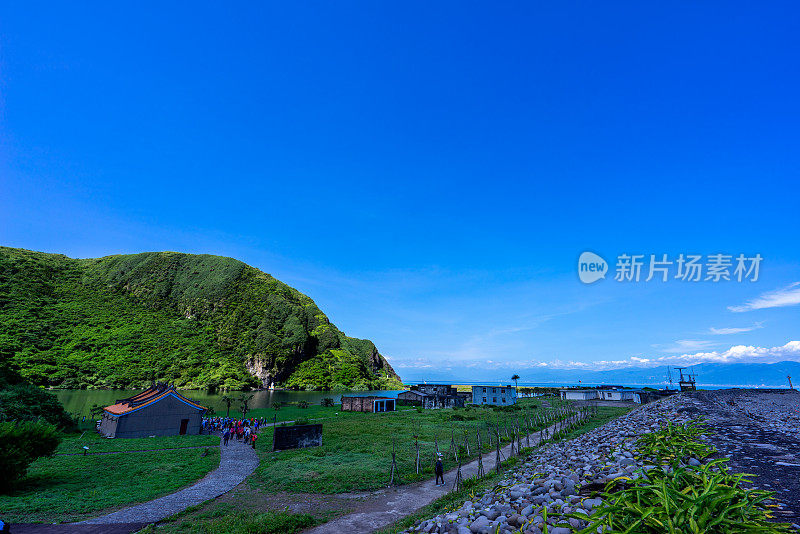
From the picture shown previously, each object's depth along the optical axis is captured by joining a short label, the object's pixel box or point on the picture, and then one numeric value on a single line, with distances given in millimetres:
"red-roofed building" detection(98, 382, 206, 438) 43281
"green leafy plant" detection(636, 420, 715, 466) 11922
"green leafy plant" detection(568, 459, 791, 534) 6000
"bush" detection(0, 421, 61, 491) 20922
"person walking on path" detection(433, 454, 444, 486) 23125
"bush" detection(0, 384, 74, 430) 38656
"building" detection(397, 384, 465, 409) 88375
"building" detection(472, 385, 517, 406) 89625
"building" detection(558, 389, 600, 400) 98312
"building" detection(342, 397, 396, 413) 76812
